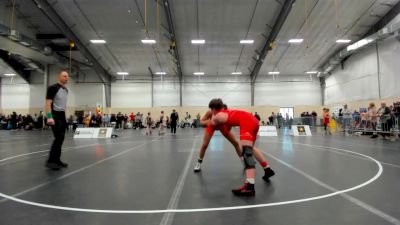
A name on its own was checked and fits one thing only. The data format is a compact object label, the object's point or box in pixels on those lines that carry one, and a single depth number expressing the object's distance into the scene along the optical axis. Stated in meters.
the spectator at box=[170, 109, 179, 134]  18.62
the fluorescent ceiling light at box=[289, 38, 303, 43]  24.45
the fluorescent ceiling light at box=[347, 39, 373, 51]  22.69
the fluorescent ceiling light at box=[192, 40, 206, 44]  24.74
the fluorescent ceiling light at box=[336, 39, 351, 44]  24.89
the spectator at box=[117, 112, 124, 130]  30.00
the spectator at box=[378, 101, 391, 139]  13.91
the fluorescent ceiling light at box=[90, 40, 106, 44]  24.70
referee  5.57
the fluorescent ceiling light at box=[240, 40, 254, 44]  25.12
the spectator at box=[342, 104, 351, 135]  18.63
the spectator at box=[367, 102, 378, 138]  14.94
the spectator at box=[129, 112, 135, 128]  31.44
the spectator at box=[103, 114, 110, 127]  27.61
